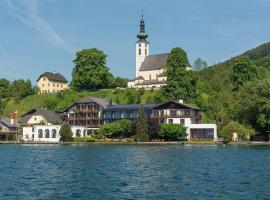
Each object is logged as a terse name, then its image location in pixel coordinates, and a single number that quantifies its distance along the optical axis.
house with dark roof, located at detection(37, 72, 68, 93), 169.38
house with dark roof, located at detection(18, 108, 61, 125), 128.51
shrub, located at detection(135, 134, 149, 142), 104.31
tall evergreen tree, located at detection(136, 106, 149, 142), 103.56
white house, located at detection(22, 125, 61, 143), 120.00
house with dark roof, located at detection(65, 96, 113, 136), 125.19
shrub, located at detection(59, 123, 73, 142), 113.50
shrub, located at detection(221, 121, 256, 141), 102.38
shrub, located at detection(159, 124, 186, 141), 105.75
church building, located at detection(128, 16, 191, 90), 149.12
